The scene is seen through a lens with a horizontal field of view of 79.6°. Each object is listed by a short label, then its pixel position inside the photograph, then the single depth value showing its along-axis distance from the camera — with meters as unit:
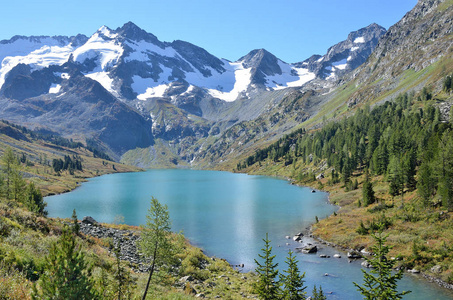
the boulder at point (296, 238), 56.95
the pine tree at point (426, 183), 58.42
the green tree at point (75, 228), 37.55
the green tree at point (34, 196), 55.34
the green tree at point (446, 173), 54.66
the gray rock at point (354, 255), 47.12
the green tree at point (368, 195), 77.00
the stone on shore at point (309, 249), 50.20
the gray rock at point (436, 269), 38.55
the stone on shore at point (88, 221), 59.67
